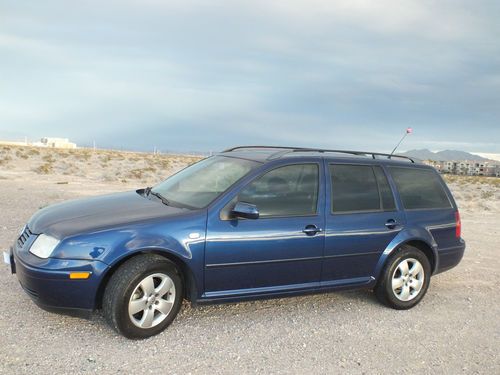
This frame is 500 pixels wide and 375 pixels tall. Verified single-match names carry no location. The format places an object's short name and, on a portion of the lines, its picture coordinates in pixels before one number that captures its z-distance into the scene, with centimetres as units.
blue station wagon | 383
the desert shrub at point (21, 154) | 2897
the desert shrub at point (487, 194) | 2478
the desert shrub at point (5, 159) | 2552
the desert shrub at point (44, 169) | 2261
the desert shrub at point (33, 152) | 3136
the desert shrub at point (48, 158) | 2818
